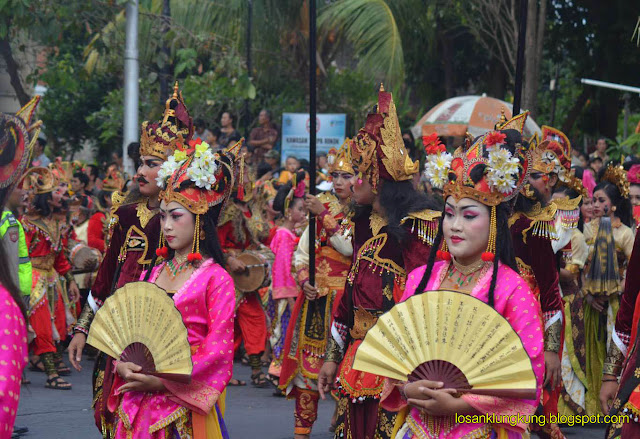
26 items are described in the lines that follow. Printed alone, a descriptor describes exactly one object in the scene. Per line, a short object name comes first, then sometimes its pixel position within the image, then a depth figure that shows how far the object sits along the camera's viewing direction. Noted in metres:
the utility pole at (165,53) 14.02
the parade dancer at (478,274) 4.02
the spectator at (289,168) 14.62
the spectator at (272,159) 16.81
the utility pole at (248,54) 18.81
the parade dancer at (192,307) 4.84
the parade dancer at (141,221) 6.46
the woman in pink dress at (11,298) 3.05
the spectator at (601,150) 16.47
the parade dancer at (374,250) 5.60
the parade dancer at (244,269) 9.60
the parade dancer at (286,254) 9.93
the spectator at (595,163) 14.94
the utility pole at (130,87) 12.76
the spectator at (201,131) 14.19
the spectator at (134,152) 7.50
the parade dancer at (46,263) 9.83
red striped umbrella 14.95
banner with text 16.48
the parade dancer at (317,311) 7.31
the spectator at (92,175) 14.74
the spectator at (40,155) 12.31
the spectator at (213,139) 14.26
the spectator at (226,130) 15.09
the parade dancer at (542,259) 5.63
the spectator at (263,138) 17.20
